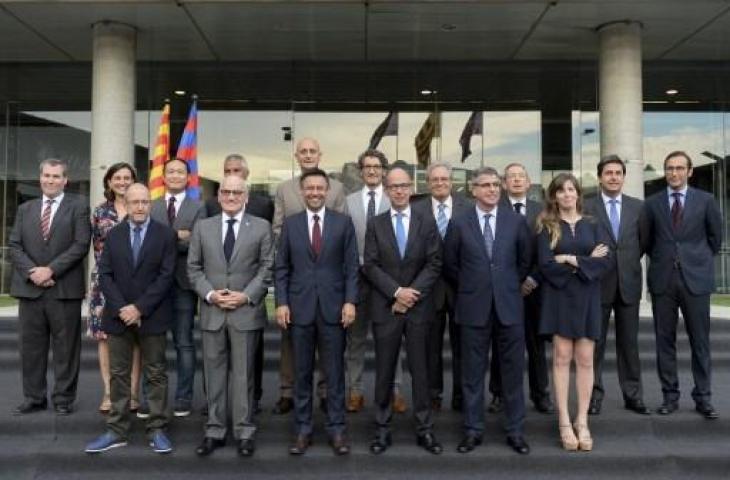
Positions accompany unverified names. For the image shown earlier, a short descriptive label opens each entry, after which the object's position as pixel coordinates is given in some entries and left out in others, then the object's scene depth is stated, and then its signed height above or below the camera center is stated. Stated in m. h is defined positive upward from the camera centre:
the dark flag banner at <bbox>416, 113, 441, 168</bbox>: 13.66 +2.35
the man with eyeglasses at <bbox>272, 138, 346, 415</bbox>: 5.29 +0.39
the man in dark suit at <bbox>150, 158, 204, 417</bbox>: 5.09 -0.14
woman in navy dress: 4.64 -0.24
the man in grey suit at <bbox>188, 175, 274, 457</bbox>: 4.61 -0.38
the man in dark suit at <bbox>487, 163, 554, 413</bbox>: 5.21 -0.64
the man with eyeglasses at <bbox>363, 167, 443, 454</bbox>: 4.64 -0.23
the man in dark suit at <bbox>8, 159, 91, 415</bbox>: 5.21 -0.26
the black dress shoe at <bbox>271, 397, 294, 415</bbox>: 5.27 -1.16
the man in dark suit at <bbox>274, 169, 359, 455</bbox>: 4.61 -0.28
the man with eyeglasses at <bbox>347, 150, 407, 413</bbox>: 5.36 +0.18
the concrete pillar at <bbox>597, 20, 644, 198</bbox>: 10.34 +2.43
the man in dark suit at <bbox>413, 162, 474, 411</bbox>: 5.02 -0.29
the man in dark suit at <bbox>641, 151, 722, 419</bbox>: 5.06 -0.13
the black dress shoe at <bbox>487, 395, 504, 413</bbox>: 5.32 -1.18
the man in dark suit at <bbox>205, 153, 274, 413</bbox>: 5.18 +0.39
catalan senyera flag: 9.59 +1.39
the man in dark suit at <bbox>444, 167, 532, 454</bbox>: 4.62 -0.29
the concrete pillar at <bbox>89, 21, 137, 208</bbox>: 10.34 +2.42
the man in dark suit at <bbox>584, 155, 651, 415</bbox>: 5.10 -0.19
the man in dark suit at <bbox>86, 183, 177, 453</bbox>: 4.65 -0.33
